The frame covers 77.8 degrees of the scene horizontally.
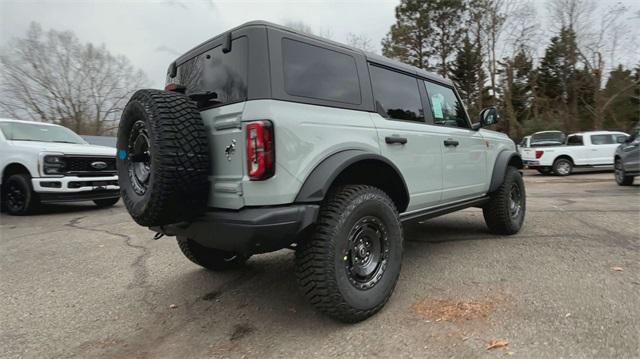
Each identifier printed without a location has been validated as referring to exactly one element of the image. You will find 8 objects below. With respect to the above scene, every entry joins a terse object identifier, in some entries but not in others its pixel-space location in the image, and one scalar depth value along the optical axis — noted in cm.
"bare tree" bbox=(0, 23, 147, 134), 2833
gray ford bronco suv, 235
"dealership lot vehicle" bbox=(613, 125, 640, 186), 988
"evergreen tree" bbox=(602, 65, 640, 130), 2498
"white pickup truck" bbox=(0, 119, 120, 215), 729
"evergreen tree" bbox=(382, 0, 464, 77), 2909
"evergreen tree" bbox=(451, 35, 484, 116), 2897
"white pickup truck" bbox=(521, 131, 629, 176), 1492
